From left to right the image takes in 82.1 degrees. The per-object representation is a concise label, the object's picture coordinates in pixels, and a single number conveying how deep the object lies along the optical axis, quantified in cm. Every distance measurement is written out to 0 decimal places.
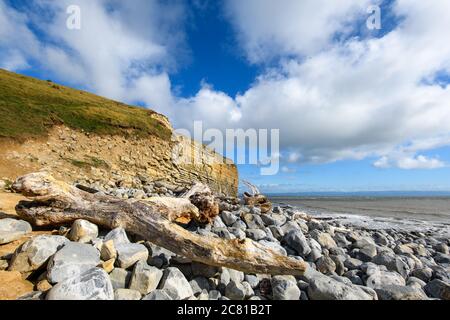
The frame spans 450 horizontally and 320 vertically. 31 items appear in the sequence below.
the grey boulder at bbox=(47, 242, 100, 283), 367
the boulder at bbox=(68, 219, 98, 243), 493
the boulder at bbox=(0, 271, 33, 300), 348
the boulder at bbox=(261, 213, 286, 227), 877
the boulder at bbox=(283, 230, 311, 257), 682
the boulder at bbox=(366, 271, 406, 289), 523
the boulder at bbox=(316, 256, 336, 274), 600
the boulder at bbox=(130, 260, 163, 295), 383
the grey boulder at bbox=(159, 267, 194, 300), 384
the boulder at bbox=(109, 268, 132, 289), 389
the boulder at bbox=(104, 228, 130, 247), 495
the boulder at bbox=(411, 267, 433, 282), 636
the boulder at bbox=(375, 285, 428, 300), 449
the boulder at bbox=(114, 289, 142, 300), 355
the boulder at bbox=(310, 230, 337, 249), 794
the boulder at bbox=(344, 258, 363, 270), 630
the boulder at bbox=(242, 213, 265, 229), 830
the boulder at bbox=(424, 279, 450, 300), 525
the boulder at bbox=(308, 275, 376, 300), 408
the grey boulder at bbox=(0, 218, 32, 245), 497
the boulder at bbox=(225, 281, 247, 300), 421
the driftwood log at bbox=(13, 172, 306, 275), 454
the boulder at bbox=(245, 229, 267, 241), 723
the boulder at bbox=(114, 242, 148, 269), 425
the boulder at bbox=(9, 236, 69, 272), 402
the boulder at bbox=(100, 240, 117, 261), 428
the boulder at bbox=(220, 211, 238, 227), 834
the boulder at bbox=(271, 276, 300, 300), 424
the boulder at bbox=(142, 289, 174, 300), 356
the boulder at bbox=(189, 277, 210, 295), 428
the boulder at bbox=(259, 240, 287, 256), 652
